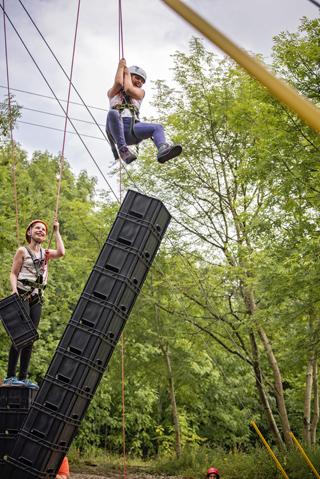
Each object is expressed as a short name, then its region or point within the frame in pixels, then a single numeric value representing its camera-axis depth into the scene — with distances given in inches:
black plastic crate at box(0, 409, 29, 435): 246.1
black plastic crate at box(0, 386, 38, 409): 248.7
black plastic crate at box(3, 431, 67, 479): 223.6
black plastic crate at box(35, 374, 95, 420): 227.8
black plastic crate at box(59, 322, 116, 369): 230.7
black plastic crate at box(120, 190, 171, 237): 241.3
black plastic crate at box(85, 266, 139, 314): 234.2
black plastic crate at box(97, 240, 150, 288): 236.5
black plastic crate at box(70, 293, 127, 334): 232.5
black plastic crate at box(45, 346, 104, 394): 229.3
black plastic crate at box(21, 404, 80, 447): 225.9
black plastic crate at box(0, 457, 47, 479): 223.3
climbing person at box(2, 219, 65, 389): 256.7
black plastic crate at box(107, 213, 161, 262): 238.8
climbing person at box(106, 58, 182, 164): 256.1
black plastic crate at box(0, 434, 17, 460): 240.5
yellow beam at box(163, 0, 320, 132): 91.7
